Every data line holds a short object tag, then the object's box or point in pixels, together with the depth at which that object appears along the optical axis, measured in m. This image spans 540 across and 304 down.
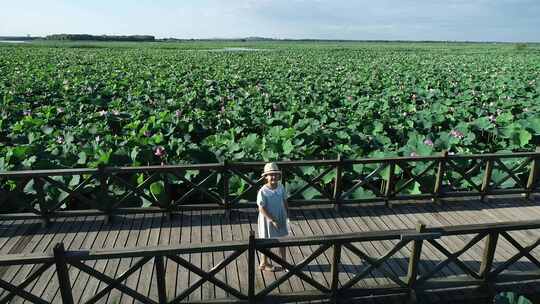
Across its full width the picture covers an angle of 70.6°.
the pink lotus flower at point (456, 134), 10.01
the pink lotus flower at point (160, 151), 7.93
